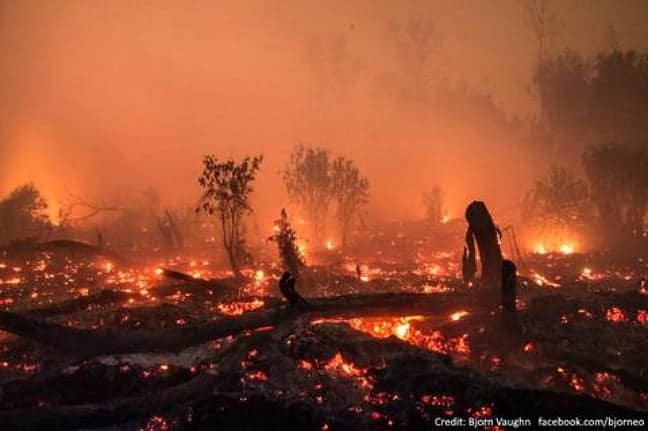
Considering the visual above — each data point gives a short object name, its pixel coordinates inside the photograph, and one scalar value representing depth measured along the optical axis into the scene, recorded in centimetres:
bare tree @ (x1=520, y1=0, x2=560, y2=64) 7319
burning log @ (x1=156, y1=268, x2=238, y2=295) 1894
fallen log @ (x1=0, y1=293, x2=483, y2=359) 1136
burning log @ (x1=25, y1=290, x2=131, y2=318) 1565
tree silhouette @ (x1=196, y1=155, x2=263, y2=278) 3002
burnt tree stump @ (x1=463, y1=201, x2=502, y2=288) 1802
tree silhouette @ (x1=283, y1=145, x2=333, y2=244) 5419
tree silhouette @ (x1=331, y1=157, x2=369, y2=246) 5262
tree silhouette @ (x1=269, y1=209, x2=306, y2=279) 2662
